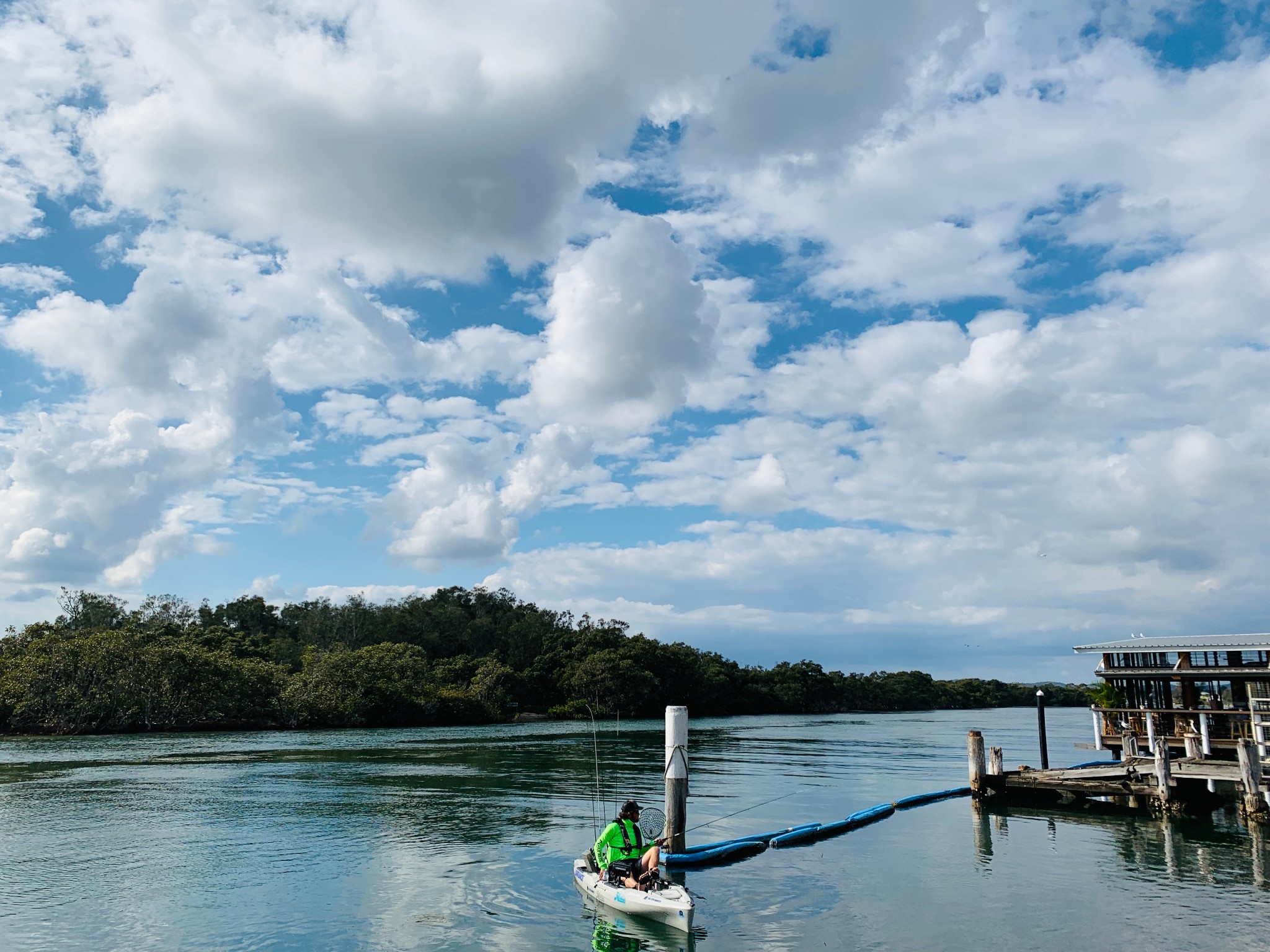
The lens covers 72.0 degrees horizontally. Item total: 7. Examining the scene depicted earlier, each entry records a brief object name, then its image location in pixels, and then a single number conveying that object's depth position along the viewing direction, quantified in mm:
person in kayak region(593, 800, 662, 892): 17250
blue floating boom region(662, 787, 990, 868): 22281
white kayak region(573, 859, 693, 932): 16172
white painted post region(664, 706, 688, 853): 22156
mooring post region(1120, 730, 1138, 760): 32281
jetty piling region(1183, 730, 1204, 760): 30406
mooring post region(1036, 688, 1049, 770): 38188
